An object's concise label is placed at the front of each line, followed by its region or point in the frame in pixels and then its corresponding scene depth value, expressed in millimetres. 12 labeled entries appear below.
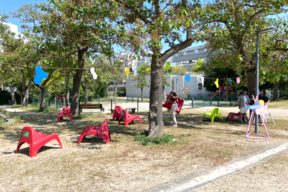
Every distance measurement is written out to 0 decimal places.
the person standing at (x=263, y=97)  10726
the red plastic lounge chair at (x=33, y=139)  5780
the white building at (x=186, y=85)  43688
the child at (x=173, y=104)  9855
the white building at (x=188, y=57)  71150
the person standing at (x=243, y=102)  11227
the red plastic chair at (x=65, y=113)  11812
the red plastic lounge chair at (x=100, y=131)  6918
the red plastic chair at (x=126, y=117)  10417
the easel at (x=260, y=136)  7920
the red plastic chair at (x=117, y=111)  11922
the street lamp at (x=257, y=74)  8380
